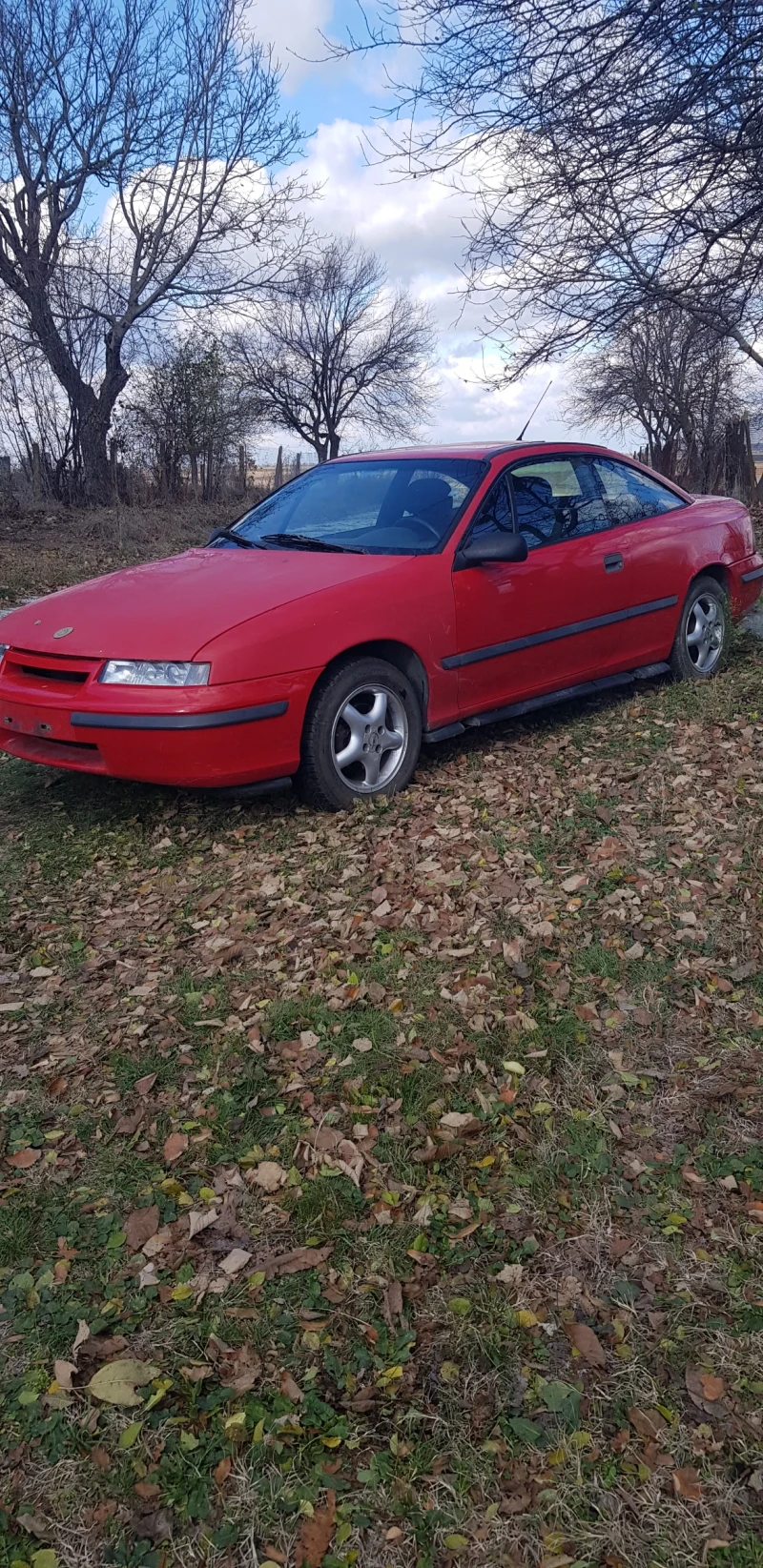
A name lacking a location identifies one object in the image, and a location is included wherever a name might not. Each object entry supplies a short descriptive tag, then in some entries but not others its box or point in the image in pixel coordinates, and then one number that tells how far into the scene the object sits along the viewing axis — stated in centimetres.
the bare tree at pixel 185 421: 2241
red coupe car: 448
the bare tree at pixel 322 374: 3647
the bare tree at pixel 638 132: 535
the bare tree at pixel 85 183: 1944
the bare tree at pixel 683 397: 2280
